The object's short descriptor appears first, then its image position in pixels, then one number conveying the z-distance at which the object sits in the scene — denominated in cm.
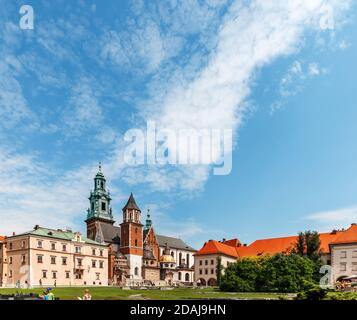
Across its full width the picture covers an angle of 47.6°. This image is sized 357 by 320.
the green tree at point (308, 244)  5934
